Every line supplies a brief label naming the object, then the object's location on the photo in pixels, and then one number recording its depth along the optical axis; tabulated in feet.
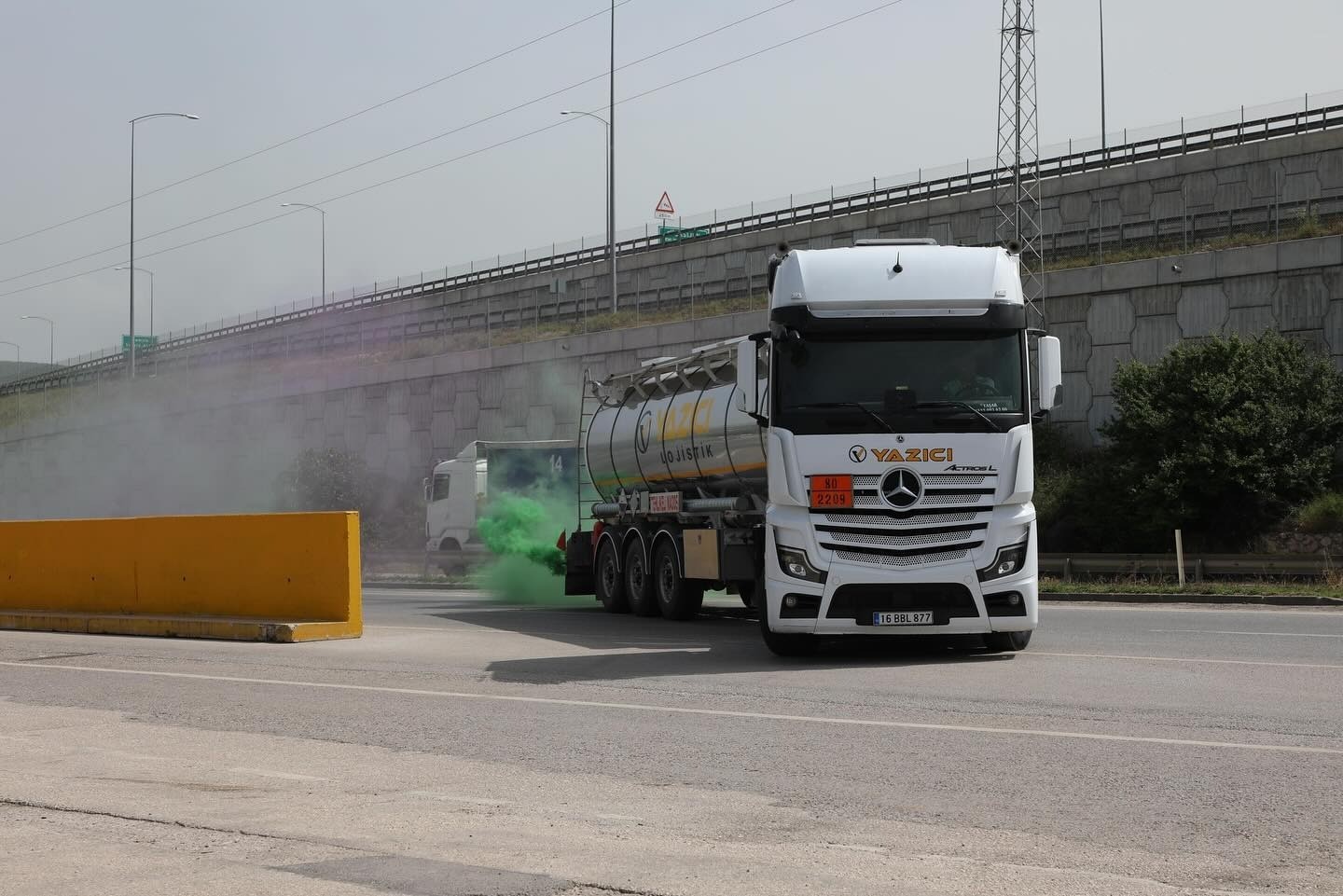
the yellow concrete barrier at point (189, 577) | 58.70
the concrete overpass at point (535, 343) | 113.70
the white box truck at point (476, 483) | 110.73
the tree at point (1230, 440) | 100.83
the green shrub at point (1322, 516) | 98.37
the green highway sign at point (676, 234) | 192.44
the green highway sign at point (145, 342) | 285.62
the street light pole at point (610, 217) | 157.28
